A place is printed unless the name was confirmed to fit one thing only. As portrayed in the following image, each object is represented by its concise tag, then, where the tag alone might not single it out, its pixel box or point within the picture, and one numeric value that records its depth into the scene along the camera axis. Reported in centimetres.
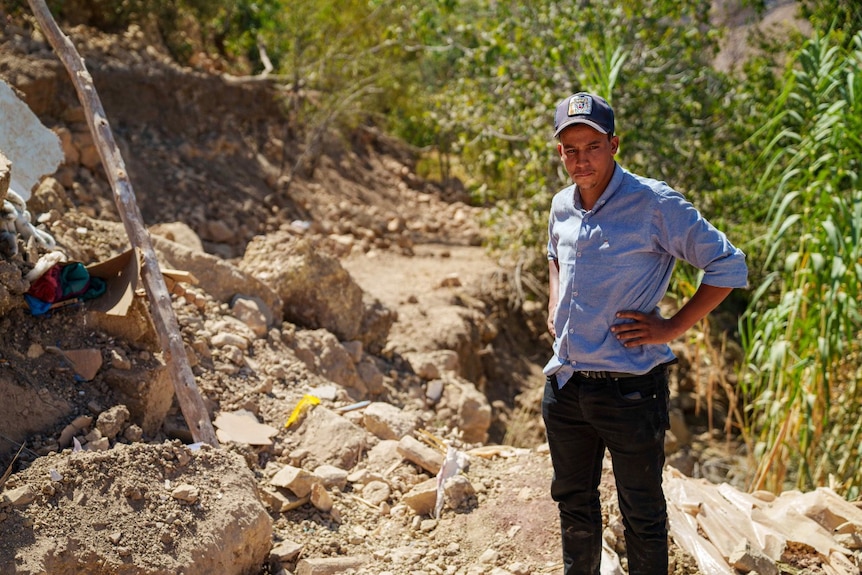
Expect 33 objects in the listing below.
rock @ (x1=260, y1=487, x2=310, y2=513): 338
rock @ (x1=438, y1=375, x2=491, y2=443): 589
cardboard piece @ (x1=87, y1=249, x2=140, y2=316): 362
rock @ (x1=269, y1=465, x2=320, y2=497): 345
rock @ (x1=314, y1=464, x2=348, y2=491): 368
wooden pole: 352
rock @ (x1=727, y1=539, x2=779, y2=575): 316
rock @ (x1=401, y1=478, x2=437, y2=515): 357
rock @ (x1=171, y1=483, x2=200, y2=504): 284
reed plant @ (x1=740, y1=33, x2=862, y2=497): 412
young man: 231
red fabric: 346
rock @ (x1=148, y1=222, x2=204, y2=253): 604
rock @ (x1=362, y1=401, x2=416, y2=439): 423
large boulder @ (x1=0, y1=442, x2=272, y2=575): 250
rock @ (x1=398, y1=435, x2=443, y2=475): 385
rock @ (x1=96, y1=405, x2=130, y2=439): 320
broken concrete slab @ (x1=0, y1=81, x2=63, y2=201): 401
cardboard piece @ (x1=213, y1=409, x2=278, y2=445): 376
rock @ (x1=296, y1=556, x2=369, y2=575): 299
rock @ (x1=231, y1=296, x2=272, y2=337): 488
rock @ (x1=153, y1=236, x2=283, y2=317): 495
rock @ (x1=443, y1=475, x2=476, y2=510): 357
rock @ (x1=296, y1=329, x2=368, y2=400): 524
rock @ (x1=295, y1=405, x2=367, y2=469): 389
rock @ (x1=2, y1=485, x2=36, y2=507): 253
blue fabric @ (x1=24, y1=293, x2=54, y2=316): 342
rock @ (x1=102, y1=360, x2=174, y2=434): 345
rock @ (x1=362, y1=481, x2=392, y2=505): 363
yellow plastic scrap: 414
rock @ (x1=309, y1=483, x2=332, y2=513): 345
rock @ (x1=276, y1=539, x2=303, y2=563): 306
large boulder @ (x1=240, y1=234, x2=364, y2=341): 557
